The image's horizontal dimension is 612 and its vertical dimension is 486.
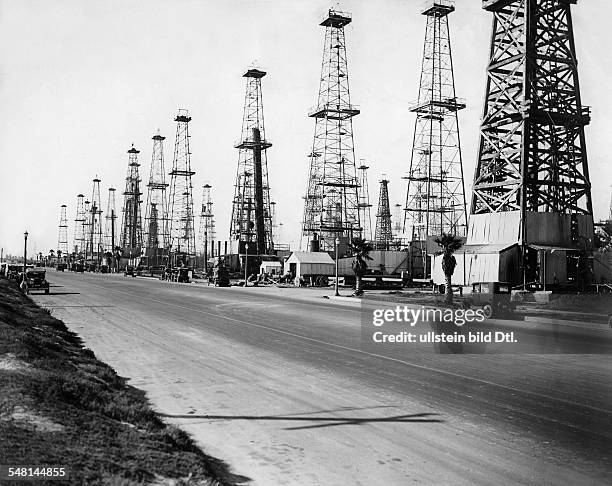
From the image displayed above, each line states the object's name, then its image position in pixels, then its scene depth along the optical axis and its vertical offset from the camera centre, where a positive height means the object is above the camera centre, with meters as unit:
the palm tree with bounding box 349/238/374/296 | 46.88 +1.56
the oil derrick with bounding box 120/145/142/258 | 150.38 +13.69
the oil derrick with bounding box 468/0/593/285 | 39.22 +8.10
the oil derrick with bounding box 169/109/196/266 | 114.13 +12.14
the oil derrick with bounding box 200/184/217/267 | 175.62 +15.12
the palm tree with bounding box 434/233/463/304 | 36.25 +1.18
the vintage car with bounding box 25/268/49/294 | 47.61 -1.10
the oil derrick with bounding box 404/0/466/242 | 66.25 +17.56
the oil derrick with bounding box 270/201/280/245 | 170.57 +14.54
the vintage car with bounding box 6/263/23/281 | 56.04 -0.56
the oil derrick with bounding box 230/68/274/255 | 94.62 +12.13
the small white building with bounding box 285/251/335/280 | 69.25 +0.64
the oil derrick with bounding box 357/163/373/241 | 144.66 +22.44
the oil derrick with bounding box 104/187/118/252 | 175.95 +14.88
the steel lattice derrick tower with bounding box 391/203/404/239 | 177.00 +12.60
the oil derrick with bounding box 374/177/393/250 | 153.12 +14.78
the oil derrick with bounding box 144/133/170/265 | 129.25 +12.28
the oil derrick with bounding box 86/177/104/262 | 190.88 +16.67
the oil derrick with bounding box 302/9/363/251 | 69.00 +12.46
